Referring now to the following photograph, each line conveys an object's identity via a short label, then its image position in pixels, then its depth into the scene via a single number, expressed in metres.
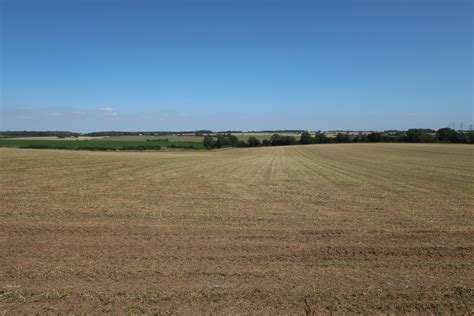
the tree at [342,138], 131.38
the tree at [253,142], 132.50
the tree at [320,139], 136.75
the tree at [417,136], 114.38
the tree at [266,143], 134.25
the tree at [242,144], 135.12
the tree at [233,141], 135.25
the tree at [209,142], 121.32
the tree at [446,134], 109.56
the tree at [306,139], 138.31
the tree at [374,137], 126.19
